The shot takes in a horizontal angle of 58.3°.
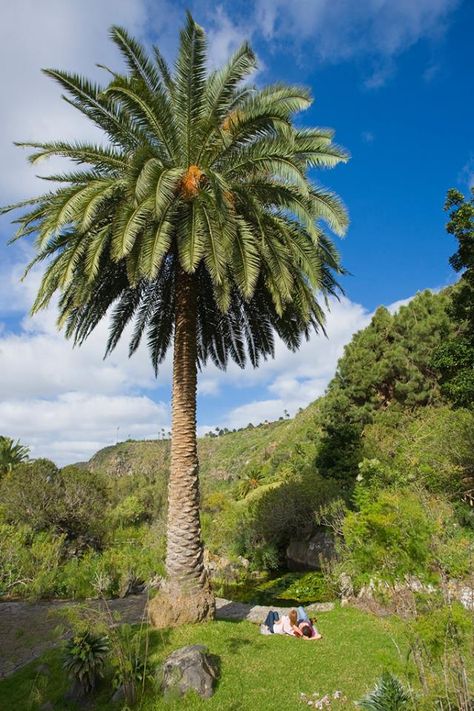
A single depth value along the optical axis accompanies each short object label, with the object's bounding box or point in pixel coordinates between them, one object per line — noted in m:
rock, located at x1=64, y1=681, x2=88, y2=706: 6.99
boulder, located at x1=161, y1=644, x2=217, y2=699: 6.66
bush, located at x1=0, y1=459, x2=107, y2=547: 20.64
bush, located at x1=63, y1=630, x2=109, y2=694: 7.14
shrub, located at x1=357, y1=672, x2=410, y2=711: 5.18
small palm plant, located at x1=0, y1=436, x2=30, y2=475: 31.12
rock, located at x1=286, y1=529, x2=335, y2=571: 18.95
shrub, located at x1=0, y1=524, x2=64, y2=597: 14.12
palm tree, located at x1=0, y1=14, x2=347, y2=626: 8.75
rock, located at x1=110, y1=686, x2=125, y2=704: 6.78
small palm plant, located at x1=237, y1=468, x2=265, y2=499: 37.27
